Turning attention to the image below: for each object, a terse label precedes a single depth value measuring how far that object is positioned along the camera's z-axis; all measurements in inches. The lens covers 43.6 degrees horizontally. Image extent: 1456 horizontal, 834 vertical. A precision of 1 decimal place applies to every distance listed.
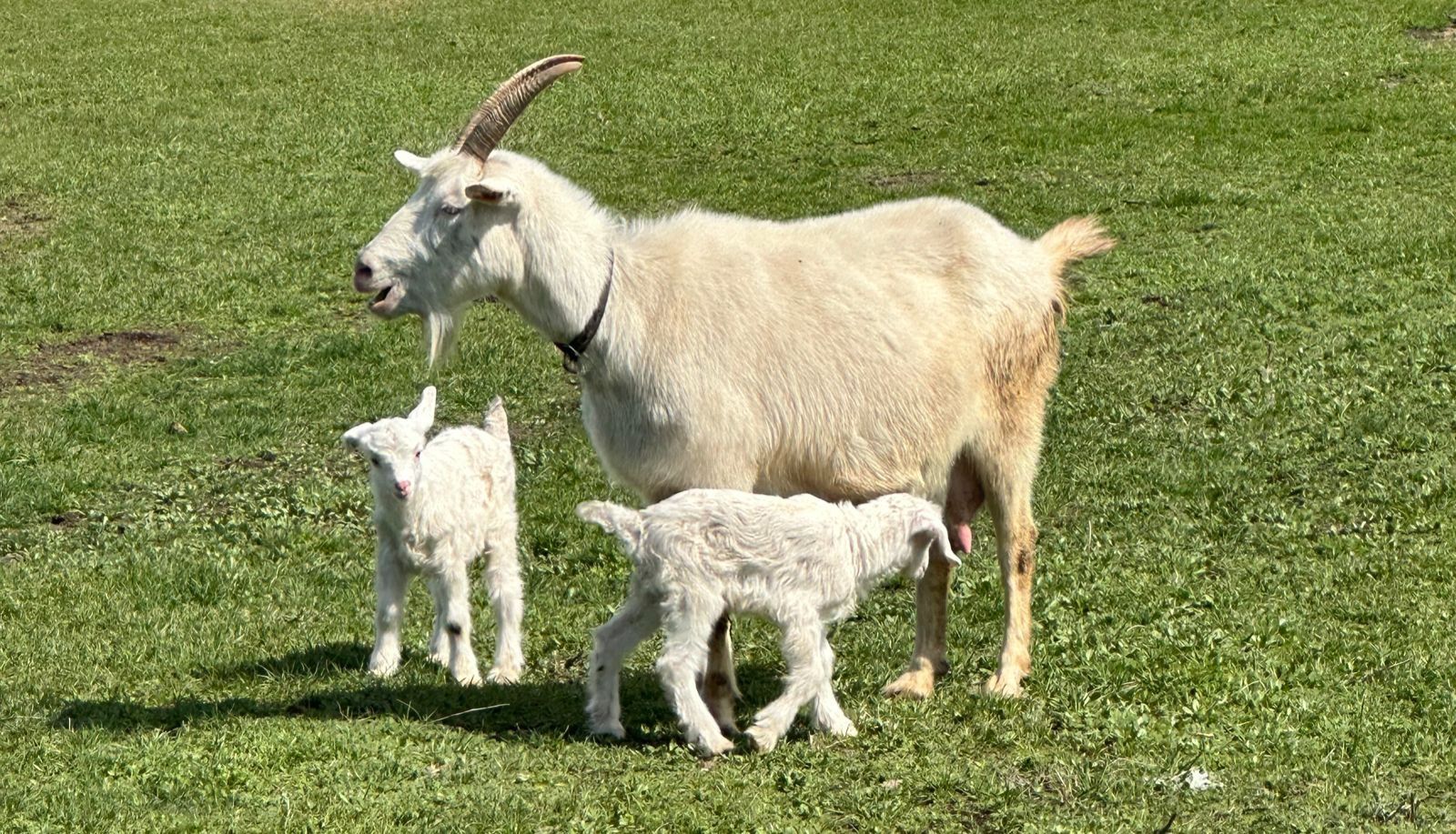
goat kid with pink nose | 280.2
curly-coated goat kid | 247.0
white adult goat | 266.7
